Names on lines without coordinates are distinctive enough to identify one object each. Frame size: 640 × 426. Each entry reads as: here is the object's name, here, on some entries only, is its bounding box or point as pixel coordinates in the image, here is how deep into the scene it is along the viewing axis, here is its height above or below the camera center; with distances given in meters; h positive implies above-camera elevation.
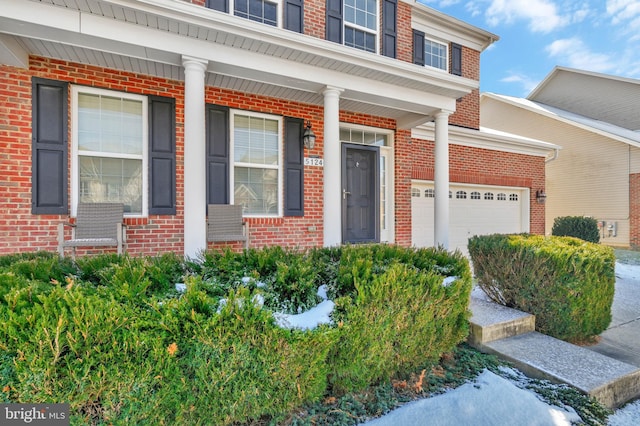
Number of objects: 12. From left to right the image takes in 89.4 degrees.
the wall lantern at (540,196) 9.12 +0.52
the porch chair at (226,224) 4.88 -0.15
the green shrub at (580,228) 8.52 -0.36
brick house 3.84 +1.52
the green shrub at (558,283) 3.25 -0.72
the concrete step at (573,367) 2.34 -1.21
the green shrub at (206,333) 1.39 -0.61
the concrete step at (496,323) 2.99 -1.04
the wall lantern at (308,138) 5.67 +1.34
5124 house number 5.80 +0.95
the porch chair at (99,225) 4.15 -0.14
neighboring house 10.97 +2.81
